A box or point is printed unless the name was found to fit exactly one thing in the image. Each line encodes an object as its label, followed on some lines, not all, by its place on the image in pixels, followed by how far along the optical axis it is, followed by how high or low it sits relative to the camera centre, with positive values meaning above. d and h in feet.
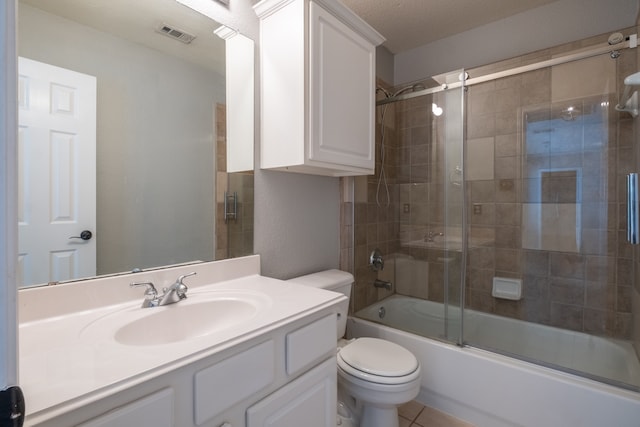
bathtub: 4.38 -2.73
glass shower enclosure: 5.85 -0.06
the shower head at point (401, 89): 7.17 +3.00
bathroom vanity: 1.83 -1.08
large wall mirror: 2.87 +0.78
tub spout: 7.53 -1.88
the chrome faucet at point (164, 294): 3.32 -0.96
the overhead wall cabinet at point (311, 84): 4.31 +1.94
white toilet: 4.28 -2.44
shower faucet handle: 7.42 -1.26
